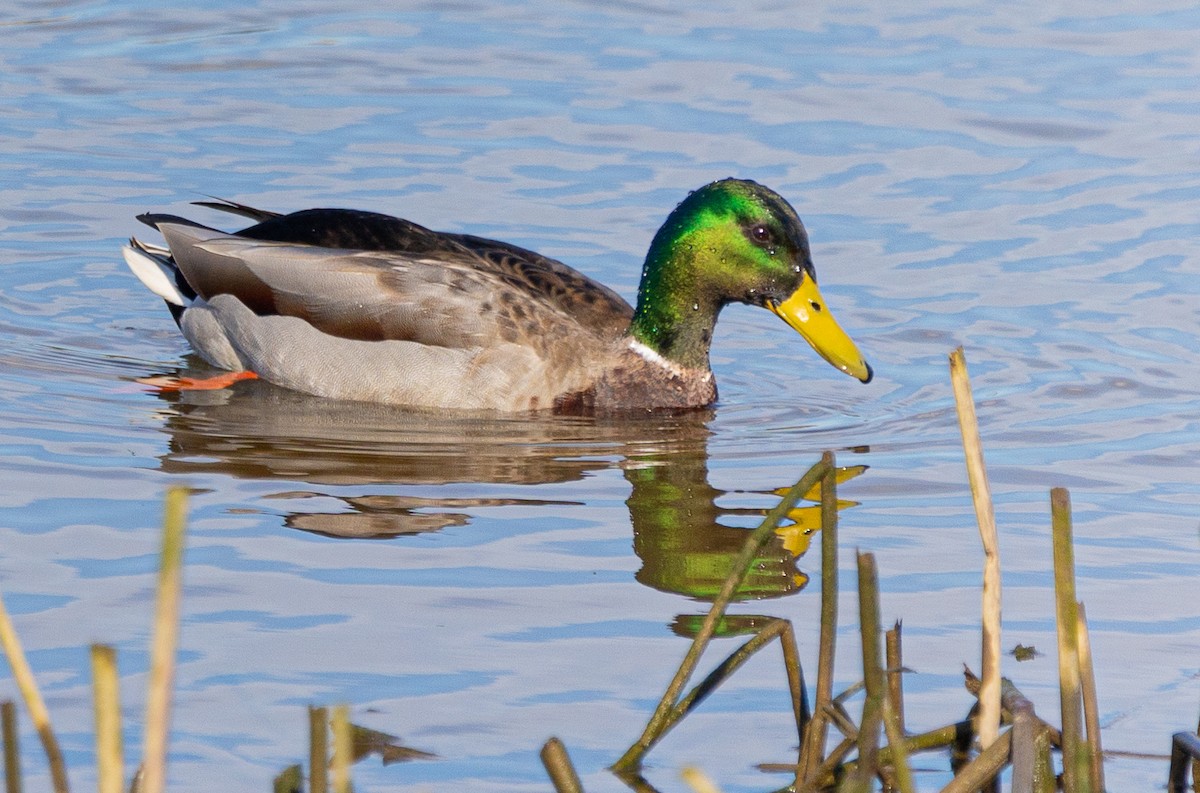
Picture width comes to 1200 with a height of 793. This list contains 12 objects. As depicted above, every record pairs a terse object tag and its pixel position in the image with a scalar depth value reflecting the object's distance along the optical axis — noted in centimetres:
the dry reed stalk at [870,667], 708
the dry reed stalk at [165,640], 487
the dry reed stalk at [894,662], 802
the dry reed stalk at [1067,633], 685
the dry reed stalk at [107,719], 504
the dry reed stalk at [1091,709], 732
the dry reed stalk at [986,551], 700
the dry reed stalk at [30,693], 571
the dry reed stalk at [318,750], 618
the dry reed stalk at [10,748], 590
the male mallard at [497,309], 1745
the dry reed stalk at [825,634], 780
